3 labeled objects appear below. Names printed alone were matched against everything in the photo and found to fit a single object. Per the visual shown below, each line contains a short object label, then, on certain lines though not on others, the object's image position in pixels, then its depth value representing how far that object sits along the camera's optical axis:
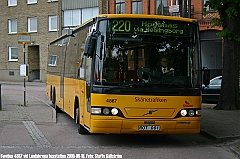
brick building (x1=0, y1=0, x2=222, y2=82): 36.25
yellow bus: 9.36
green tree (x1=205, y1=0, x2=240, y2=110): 16.77
